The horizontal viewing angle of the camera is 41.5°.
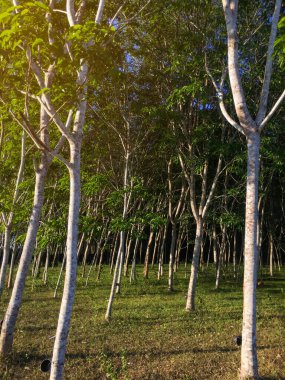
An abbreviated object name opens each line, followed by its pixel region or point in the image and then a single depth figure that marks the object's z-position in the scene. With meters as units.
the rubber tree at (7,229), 10.57
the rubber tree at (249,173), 6.69
